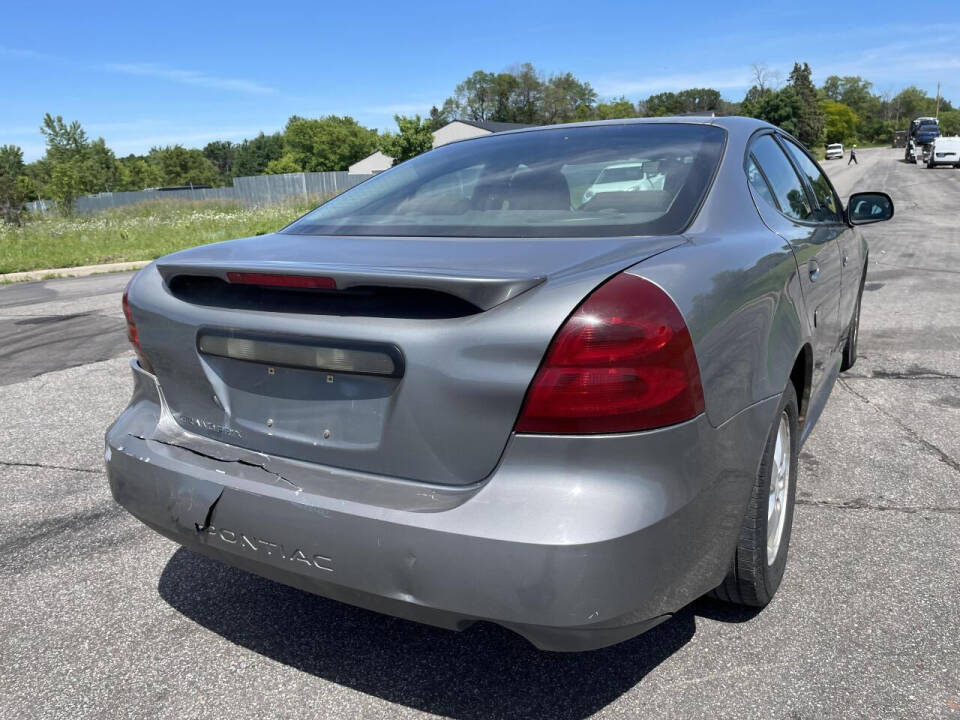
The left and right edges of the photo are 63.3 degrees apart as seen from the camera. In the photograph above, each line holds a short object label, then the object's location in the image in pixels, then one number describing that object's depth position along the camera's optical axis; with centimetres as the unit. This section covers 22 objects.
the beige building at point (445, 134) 7945
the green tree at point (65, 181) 6931
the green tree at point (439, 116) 12503
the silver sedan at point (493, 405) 170
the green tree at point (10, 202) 2736
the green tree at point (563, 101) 11975
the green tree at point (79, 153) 7825
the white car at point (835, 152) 8800
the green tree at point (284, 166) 11856
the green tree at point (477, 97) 12188
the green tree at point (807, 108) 9762
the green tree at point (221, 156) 17400
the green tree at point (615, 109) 12285
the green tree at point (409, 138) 8112
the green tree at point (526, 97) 12019
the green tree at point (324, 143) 12000
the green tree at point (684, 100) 13449
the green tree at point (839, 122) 13125
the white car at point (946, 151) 4762
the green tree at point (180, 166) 11269
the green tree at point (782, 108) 9162
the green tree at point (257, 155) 15338
